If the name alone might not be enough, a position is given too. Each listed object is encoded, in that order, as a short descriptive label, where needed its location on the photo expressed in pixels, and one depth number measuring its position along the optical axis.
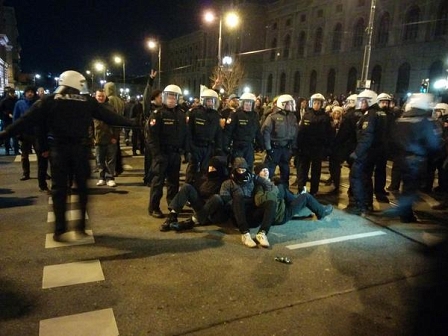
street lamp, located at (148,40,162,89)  25.91
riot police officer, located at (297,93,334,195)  7.54
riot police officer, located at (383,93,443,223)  5.75
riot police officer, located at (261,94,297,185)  7.35
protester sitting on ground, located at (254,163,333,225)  5.43
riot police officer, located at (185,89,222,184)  6.78
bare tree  47.00
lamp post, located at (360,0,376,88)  17.46
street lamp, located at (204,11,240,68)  19.14
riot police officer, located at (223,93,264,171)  7.28
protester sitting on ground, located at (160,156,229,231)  5.54
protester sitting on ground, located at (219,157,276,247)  5.16
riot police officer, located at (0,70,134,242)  4.55
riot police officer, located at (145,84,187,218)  5.94
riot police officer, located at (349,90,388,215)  6.41
